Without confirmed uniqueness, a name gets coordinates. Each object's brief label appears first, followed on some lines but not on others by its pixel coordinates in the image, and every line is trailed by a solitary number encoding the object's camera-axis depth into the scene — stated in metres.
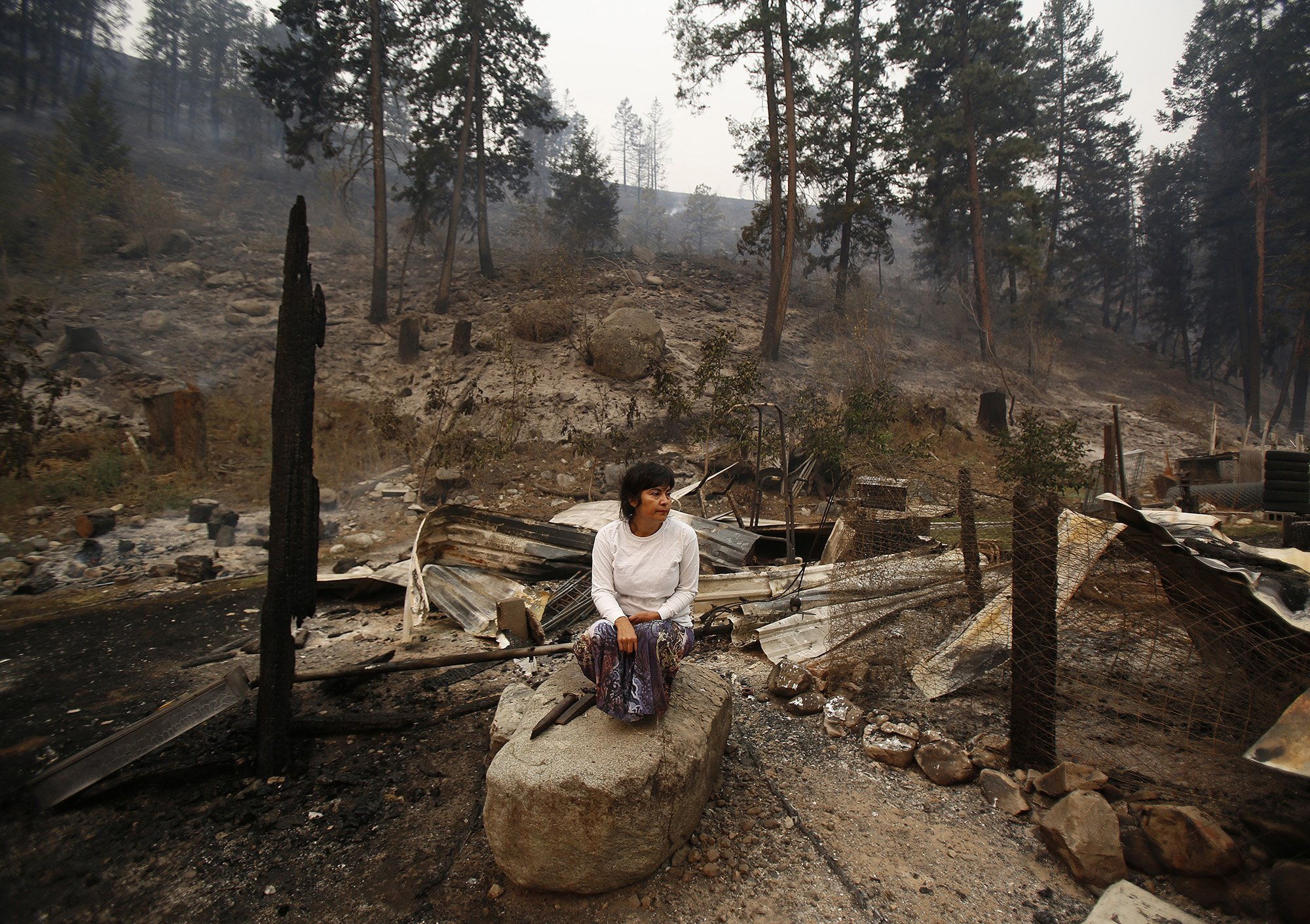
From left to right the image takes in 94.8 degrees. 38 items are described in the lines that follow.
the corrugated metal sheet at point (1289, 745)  2.05
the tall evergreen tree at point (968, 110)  19.73
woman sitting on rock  2.73
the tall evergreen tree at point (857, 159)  20.78
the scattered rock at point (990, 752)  3.26
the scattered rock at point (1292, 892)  2.06
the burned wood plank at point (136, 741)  3.05
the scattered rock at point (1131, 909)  2.17
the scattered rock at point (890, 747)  3.38
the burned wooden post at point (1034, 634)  2.98
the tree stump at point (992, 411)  17.39
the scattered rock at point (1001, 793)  2.92
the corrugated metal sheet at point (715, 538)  6.69
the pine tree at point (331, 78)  17.55
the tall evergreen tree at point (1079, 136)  28.16
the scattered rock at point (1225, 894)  2.20
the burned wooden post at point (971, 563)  4.26
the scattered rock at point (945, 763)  3.18
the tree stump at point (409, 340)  17.05
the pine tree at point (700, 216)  59.72
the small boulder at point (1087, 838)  2.45
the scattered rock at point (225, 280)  18.75
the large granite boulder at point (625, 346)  15.56
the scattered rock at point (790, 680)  4.24
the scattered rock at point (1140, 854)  2.45
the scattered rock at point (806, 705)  4.05
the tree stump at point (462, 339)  16.95
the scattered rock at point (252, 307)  17.89
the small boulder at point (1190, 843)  2.32
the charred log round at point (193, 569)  7.74
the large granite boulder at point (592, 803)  2.39
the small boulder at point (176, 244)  19.92
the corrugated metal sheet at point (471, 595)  5.86
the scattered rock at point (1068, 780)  2.89
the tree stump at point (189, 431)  11.70
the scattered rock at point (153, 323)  16.11
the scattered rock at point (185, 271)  18.69
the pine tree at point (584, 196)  27.09
